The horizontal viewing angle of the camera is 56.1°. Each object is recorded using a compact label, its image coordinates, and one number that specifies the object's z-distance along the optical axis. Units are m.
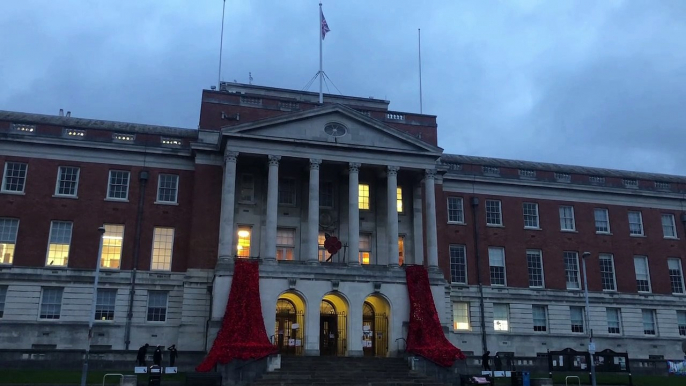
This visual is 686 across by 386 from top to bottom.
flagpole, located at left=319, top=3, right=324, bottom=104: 45.88
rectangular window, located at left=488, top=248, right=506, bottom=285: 49.66
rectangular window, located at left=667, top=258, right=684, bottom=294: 53.81
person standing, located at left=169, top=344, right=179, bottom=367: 36.31
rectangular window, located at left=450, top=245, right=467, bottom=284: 48.91
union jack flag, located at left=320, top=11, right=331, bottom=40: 47.72
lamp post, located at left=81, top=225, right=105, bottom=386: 28.03
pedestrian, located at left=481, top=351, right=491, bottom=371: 38.59
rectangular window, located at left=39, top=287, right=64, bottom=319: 41.00
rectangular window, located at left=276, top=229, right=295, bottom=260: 44.06
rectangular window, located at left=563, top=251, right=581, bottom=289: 51.19
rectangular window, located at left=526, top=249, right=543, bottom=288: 50.50
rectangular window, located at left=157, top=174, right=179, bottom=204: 44.78
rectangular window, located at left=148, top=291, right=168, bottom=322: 42.59
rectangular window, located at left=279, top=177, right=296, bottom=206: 45.06
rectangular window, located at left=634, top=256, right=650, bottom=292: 52.92
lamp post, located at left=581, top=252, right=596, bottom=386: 33.85
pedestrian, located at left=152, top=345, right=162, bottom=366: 35.06
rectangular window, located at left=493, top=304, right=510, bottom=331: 48.69
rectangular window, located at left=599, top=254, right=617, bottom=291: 51.94
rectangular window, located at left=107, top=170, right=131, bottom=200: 44.03
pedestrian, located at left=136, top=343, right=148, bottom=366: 34.94
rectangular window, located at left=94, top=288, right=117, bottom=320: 41.78
